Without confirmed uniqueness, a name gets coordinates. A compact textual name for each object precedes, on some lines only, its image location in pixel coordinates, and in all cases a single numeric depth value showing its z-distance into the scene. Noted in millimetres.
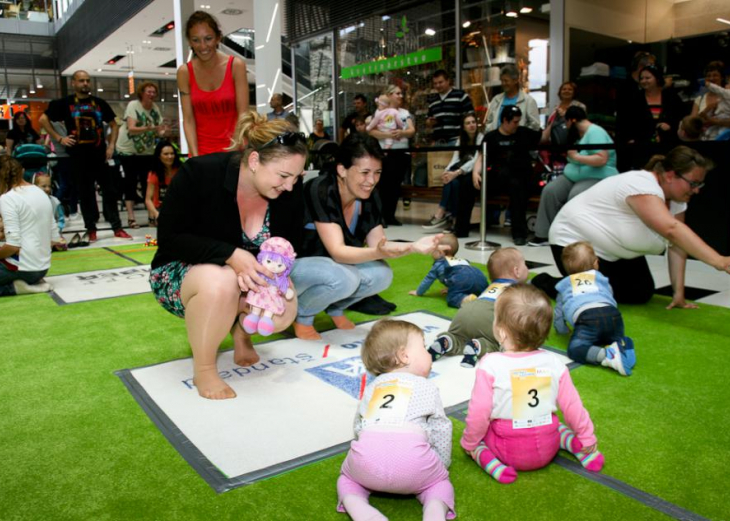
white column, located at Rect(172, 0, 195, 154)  8070
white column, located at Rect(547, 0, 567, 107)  7191
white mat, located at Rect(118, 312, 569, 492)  1793
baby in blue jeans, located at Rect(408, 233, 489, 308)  3465
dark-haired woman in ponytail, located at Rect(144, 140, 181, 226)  7176
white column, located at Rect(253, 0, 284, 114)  8195
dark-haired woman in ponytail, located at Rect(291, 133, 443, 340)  2738
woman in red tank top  3654
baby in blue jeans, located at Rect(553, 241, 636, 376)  2476
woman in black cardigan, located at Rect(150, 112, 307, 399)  2135
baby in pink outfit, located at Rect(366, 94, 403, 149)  7199
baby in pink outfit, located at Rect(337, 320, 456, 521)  1453
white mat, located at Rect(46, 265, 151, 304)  3906
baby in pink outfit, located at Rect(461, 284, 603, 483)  1637
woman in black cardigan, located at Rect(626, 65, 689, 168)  5426
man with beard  5965
